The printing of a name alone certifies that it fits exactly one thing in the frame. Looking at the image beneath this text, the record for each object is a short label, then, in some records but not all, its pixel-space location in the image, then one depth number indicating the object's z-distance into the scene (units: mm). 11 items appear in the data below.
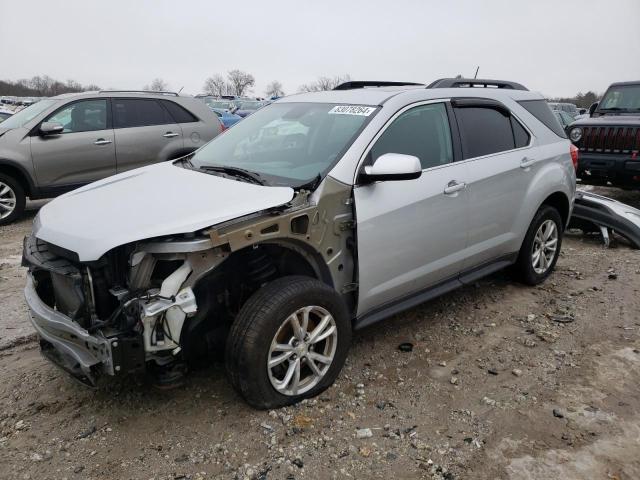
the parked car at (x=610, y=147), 7973
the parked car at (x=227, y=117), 15598
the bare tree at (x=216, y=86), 81625
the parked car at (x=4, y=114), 13305
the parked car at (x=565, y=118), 16802
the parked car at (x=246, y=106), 20928
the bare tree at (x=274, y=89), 75412
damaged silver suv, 2557
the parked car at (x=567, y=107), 22500
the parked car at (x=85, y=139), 7148
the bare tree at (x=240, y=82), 81938
